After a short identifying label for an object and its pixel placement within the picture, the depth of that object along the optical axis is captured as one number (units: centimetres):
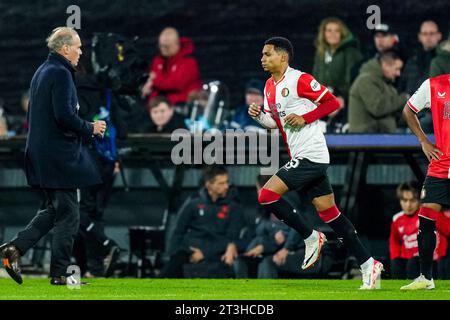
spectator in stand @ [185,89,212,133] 1491
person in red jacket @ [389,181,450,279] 1264
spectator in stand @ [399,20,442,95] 1461
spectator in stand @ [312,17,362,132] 1434
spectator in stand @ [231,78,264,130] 1475
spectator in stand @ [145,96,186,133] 1473
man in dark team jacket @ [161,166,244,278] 1347
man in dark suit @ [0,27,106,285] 1012
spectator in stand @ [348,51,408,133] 1345
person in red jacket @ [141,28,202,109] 1553
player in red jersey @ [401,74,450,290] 979
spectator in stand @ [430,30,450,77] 1344
